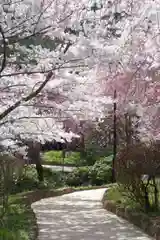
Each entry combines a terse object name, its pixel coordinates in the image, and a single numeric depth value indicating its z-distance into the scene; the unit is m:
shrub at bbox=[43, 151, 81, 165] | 26.25
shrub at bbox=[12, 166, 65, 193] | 18.31
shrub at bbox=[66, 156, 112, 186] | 21.78
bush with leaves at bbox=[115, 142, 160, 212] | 9.02
